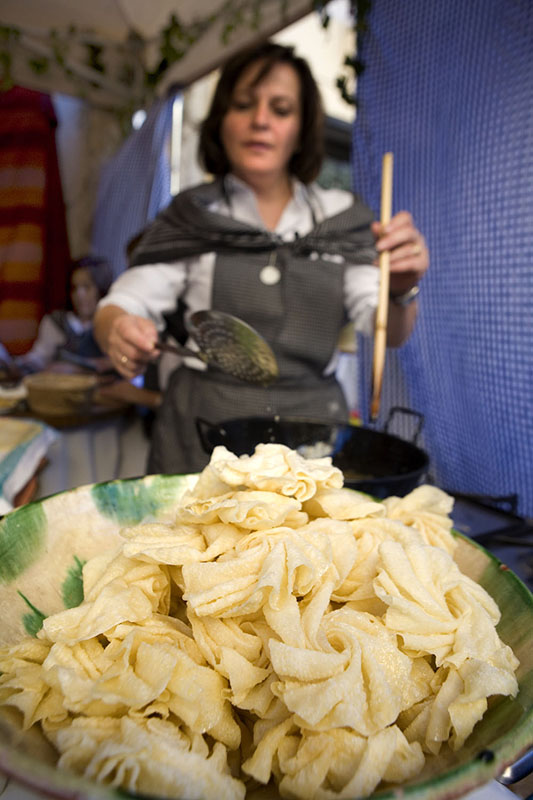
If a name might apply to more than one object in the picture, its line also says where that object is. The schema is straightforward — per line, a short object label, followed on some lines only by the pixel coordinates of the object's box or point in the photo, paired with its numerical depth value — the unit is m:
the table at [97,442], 1.17
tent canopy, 2.09
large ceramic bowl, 0.23
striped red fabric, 3.32
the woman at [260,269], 1.15
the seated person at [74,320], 2.64
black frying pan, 0.79
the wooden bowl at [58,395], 1.44
